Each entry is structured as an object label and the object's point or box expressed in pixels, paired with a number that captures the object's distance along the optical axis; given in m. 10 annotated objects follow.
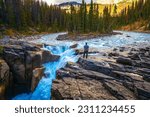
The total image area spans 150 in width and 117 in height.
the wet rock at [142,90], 11.82
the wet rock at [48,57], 26.01
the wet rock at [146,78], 14.07
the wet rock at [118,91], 11.94
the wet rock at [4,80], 18.73
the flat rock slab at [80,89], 12.36
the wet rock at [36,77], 20.66
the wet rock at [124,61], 17.97
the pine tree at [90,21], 71.19
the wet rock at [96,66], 16.30
